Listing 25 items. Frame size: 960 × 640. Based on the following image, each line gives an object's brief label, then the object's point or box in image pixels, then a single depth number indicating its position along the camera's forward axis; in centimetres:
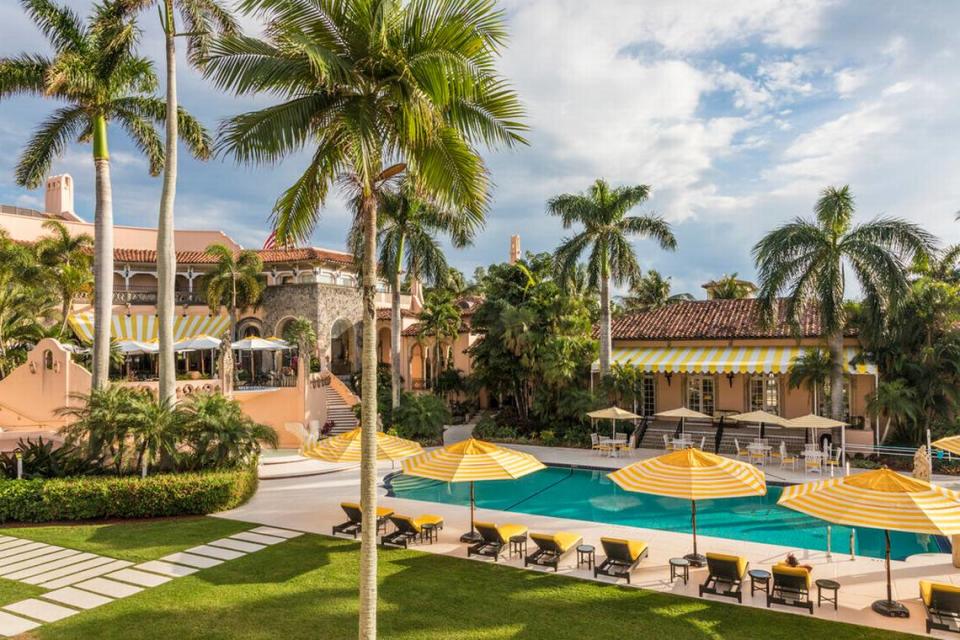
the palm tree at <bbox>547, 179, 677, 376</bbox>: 3192
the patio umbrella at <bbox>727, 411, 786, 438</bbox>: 2617
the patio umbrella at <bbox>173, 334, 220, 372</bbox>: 3772
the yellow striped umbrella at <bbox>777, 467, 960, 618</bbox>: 1060
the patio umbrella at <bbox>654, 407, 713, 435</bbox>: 2892
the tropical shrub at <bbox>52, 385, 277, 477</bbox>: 1808
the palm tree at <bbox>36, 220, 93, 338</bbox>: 3478
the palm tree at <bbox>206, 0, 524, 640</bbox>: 827
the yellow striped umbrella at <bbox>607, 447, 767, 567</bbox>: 1335
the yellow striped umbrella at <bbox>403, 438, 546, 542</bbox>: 1522
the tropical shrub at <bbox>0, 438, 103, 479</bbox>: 1900
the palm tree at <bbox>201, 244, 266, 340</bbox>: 4284
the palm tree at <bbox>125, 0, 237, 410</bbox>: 2014
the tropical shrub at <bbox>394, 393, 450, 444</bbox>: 3316
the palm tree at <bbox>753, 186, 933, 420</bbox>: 2555
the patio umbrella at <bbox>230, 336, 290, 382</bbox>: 3769
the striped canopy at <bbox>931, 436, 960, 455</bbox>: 1732
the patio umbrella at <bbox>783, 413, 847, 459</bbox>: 2525
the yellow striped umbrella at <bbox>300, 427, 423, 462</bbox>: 1744
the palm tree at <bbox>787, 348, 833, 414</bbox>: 2727
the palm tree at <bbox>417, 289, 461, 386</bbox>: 3803
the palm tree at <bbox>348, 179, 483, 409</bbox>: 3300
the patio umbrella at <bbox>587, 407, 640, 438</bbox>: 2878
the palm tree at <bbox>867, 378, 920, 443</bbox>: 2467
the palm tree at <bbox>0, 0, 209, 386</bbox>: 1983
